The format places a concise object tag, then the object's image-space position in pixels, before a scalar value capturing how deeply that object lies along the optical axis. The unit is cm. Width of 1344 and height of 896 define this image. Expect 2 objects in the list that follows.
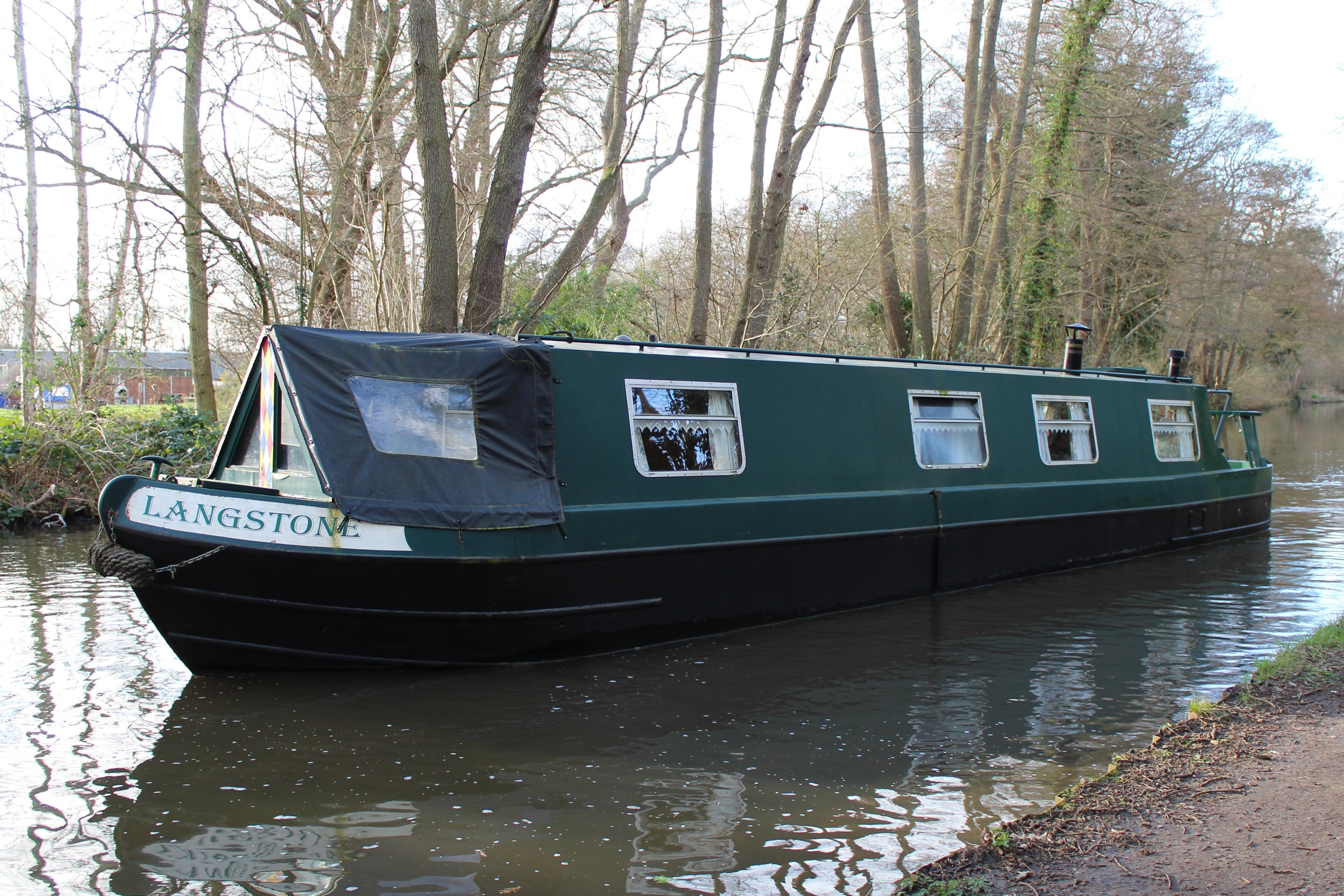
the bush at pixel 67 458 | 1245
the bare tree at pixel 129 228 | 1130
